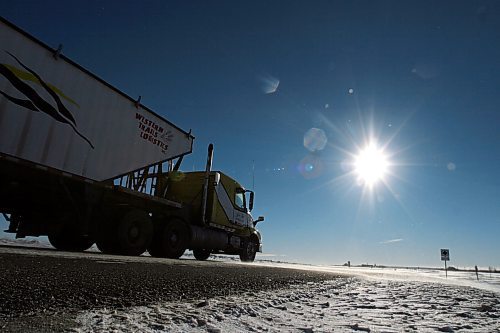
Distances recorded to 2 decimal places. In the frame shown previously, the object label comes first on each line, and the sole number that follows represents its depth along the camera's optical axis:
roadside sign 23.95
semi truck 6.29
